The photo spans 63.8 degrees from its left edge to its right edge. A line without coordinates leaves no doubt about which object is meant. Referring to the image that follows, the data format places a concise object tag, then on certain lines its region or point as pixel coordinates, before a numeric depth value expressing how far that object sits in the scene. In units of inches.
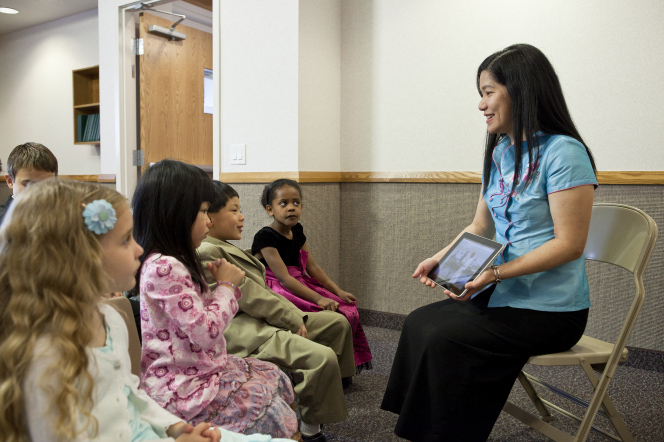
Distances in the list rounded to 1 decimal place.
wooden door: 146.2
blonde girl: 28.4
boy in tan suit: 66.0
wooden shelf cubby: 185.3
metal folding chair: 54.6
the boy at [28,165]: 90.9
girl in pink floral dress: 46.7
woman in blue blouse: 54.1
